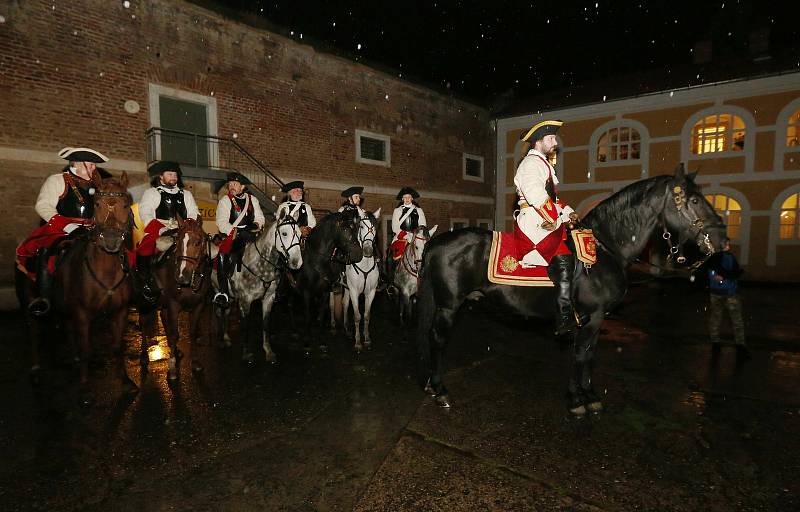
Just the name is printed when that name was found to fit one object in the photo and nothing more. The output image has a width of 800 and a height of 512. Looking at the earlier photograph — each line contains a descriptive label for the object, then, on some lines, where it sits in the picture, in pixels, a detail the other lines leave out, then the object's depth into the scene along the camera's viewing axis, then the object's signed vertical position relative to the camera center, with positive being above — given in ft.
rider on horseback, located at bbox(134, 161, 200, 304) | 17.58 +0.77
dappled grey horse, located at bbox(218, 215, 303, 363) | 19.47 -1.95
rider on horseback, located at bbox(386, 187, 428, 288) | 28.66 +0.78
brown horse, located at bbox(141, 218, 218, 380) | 15.88 -2.10
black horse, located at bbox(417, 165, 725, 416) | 13.84 -1.58
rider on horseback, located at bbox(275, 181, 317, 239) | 26.03 +1.34
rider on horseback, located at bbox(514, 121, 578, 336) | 13.67 +0.27
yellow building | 52.80 +10.71
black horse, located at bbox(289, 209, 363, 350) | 21.06 -1.45
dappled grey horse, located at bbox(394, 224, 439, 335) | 24.16 -2.66
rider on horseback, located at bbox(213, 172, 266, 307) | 21.24 +0.23
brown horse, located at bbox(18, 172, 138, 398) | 14.35 -1.77
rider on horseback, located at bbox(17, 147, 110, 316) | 16.07 +0.77
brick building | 31.42 +12.57
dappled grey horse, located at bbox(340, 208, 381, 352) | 22.18 -2.66
